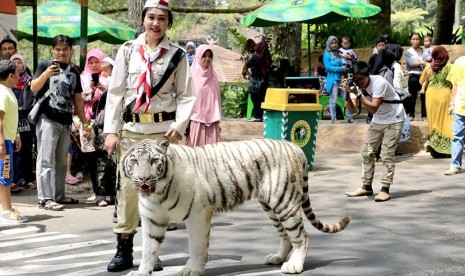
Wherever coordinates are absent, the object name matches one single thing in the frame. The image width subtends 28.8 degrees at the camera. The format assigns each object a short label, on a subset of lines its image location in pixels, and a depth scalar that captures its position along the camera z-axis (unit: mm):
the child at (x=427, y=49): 18766
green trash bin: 13539
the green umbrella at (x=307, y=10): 18422
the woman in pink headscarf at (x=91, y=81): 11594
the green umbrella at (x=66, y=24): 18422
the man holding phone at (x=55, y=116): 10695
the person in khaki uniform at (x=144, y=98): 7176
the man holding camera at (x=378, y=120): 10711
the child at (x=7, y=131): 9484
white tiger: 6586
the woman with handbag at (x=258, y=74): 18766
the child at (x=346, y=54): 18484
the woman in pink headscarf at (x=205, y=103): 11359
